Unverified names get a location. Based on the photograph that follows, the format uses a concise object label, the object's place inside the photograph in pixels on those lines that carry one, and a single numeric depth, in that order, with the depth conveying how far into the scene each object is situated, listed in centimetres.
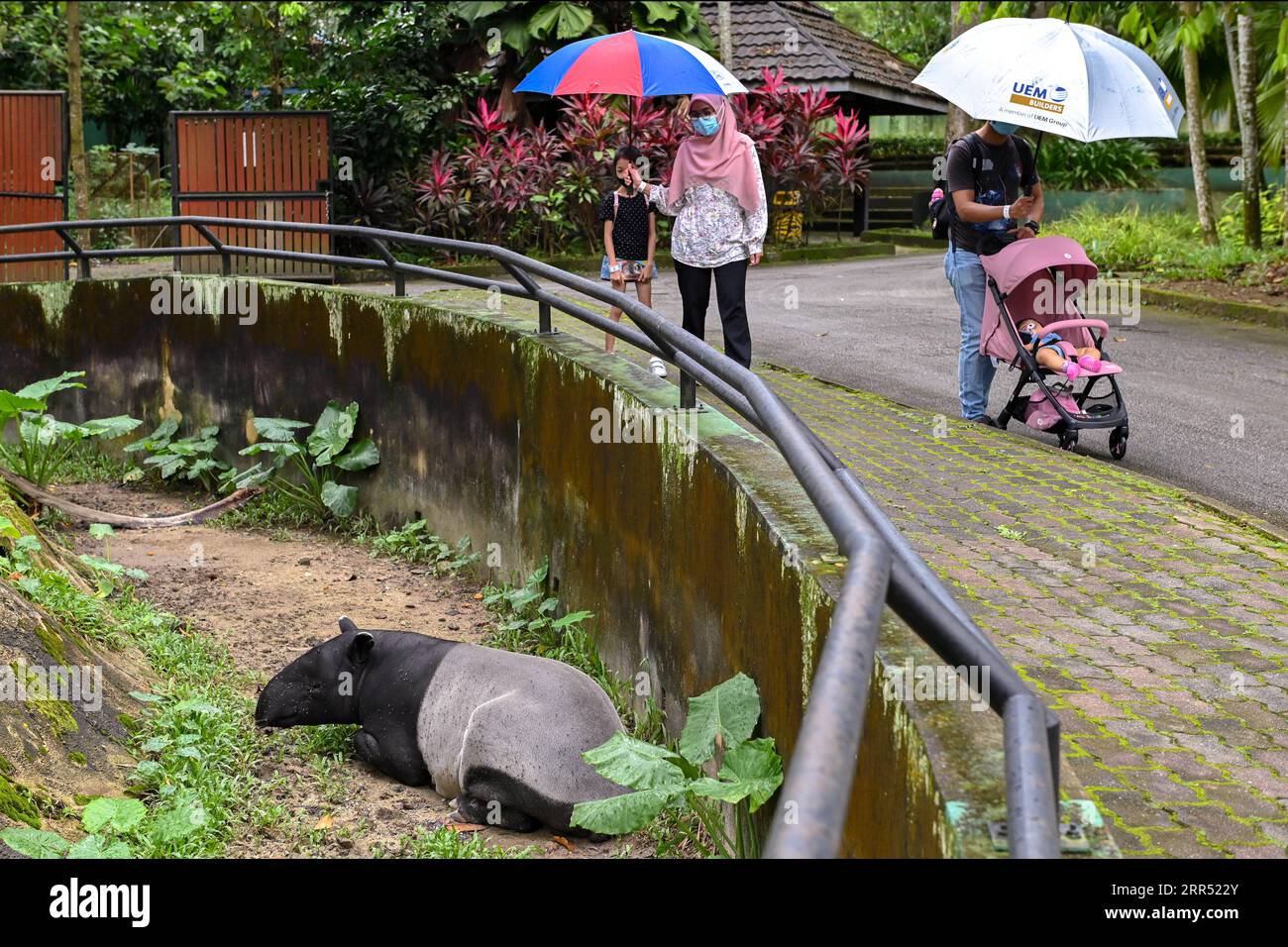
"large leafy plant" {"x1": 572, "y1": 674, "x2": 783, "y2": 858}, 439
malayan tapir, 550
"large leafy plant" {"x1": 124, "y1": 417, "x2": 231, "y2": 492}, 1139
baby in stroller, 830
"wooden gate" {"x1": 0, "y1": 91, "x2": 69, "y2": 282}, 1530
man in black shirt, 851
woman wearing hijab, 864
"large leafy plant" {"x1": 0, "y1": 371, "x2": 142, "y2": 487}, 1031
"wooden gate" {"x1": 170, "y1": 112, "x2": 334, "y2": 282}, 1614
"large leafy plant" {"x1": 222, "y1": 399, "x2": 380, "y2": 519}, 1005
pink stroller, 836
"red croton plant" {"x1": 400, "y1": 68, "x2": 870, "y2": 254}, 1892
